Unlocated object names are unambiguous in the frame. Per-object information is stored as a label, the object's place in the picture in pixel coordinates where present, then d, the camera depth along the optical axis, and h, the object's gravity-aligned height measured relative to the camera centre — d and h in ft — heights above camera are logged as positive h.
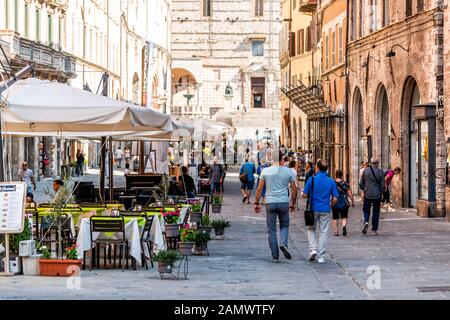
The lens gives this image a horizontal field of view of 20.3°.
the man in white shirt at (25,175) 133.28 -1.97
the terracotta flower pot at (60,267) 57.77 -5.11
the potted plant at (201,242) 70.54 -4.84
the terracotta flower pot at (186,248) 62.75 -4.60
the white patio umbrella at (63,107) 62.23 +2.46
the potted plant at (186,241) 62.90 -4.40
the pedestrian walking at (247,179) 137.39 -2.56
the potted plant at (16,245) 58.65 -4.23
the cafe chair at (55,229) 63.05 -3.76
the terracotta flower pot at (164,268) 57.21 -5.10
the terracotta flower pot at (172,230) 69.51 -4.09
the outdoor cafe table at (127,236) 61.67 -3.93
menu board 57.88 -2.29
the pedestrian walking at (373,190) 87.04 -2.39
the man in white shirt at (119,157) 261.65 -0.16
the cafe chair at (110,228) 61.46 -3.51
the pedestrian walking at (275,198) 66.49 -2.23
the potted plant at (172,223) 69.56 -3.77
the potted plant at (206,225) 76.19 -4.33
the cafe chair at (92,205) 70.95 -2.76
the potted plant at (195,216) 79.25 -3.79
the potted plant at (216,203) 97.45 -3.66
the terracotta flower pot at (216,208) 97.37 -4.03
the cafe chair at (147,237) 63.26 -4.13
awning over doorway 171.01 +7.75
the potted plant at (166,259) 56.90 -4.69
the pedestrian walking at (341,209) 86.48 -3.66
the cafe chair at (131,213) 65.36 -3.01
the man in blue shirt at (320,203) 68.13 -2.56
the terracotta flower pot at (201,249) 71.05 -5.27
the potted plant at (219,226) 82.33 -4.57
